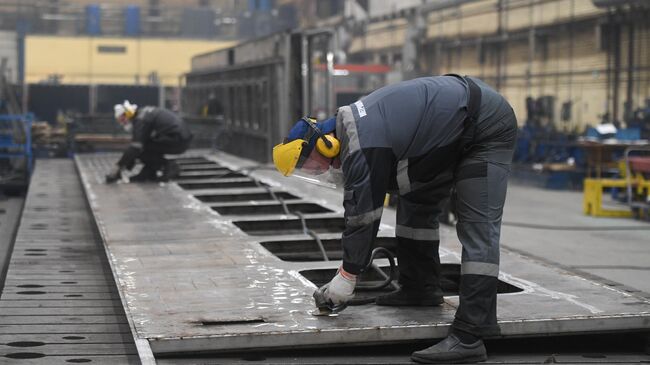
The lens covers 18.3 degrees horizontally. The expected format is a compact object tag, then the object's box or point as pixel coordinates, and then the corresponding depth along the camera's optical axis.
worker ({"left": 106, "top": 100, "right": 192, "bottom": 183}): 26.80
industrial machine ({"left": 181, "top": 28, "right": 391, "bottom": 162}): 32.63
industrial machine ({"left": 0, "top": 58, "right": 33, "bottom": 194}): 32.72
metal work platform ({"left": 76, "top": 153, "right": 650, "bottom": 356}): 10.08
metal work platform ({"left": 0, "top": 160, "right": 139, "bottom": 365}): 10.44
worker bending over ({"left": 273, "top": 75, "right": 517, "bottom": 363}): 10.21
